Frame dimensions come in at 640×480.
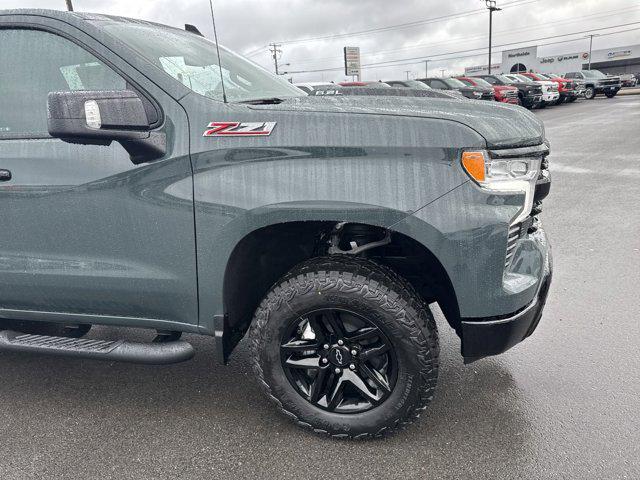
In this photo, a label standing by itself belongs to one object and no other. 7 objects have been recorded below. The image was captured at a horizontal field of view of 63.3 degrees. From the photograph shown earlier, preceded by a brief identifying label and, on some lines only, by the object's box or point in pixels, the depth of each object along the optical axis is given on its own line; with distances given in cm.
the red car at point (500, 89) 2031
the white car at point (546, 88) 2305
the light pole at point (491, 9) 4397
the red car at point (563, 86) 2494
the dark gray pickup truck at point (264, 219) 201
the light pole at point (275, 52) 5358
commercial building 6111
